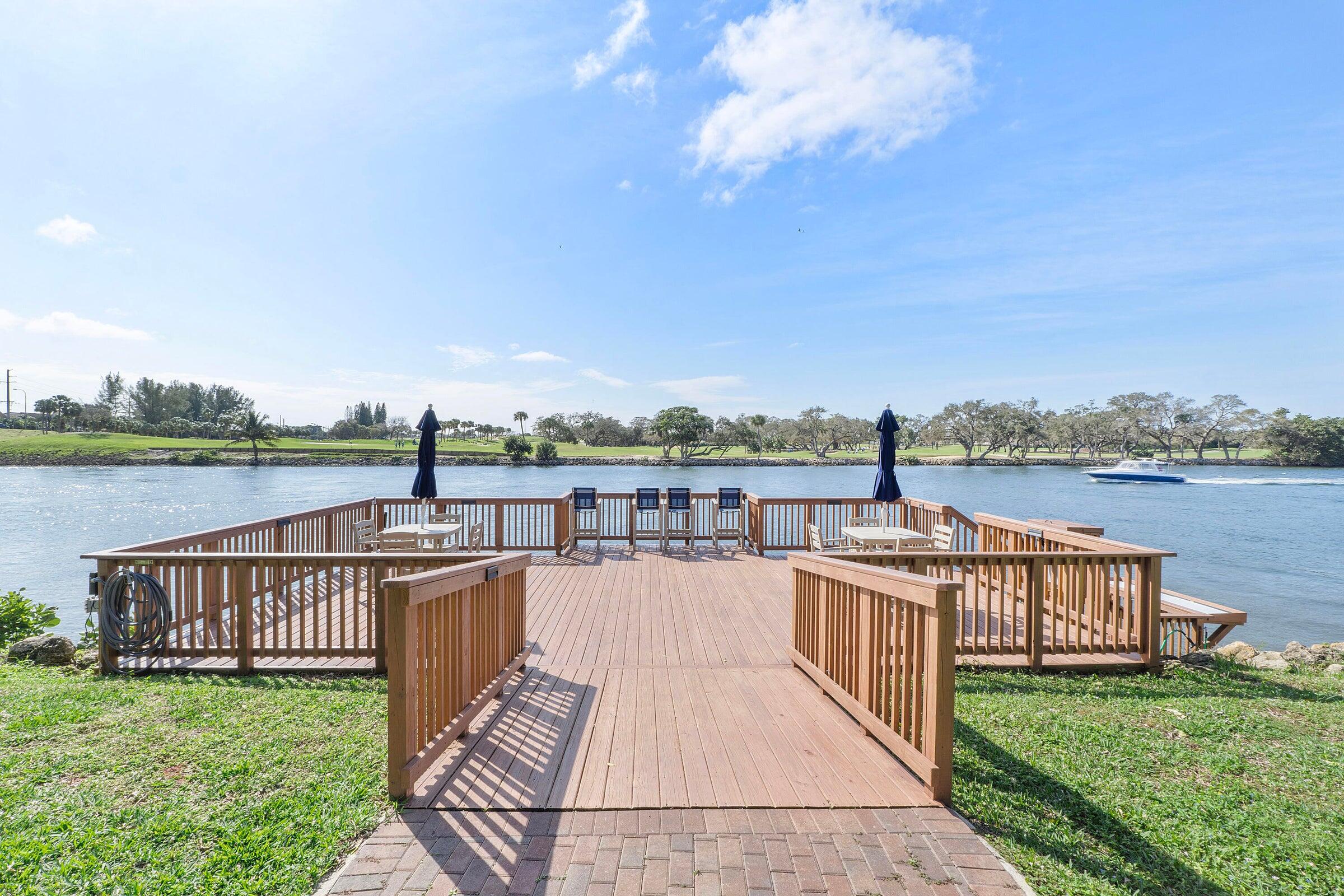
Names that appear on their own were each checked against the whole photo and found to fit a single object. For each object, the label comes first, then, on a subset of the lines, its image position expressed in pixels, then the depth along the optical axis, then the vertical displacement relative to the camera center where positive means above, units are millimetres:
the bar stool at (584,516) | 8773 -1213
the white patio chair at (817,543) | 6668 -1282
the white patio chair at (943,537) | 5941 -1058
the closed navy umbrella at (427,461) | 8094 -284
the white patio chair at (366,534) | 6750 -1214
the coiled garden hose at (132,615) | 3943 -1298
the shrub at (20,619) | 5434 -1874
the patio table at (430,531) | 6641 -1136
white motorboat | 41562 -2264
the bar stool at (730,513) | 8820 -1215
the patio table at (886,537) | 6391 -1131
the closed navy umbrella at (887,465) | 7828 -304
